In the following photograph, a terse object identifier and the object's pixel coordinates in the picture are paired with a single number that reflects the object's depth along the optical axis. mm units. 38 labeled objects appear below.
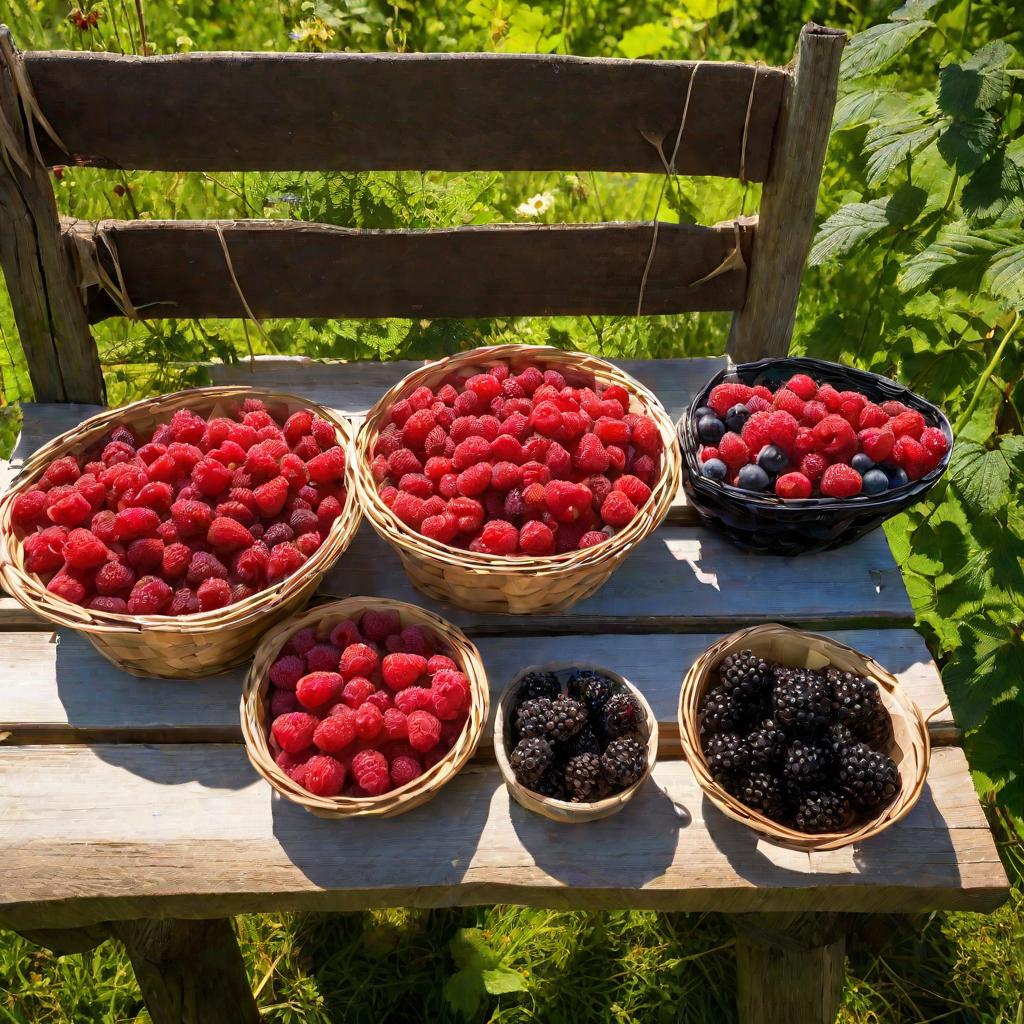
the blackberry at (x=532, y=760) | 469
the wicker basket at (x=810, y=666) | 455
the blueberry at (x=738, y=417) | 606
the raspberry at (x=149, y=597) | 506
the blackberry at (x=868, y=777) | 462
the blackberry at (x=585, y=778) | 469
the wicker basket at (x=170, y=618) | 497
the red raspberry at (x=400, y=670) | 497
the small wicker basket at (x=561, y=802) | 468
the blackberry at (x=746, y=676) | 500
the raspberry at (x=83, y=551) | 518
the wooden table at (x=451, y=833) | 482
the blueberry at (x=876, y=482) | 570
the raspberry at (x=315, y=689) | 483
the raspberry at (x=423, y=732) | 477
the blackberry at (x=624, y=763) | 468
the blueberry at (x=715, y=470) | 581
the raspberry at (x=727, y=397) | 620
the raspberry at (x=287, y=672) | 501
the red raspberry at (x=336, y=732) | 469
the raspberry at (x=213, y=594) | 515
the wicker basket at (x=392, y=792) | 462
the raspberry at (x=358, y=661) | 498
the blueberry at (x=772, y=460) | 576
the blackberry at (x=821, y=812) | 457
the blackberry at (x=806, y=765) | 466
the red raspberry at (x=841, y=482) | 565
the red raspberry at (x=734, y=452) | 584
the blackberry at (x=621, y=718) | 492
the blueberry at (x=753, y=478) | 576
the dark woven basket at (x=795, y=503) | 566
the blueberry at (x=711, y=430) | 603
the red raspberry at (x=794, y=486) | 568
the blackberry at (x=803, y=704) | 479
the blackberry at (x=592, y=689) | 502
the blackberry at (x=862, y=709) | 491
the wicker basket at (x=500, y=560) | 521
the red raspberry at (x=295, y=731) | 476
